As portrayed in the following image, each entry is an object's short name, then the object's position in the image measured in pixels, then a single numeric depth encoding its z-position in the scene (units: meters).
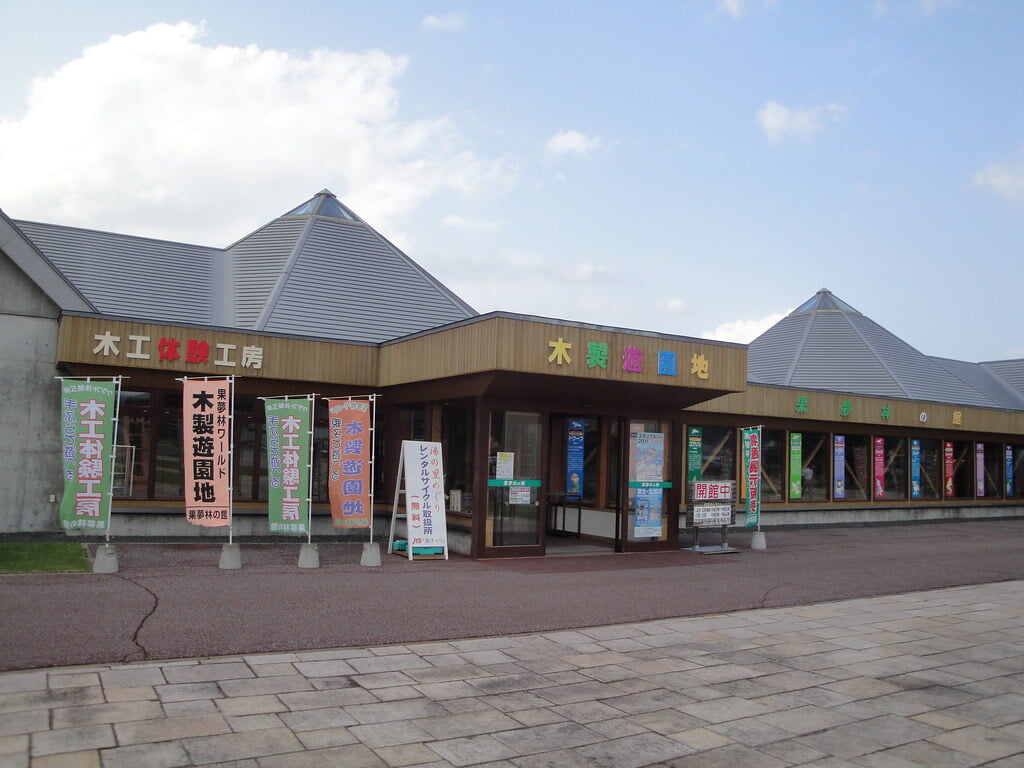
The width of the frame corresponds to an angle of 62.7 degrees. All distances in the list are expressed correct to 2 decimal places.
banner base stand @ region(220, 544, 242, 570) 11.32
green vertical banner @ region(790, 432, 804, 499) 20.55
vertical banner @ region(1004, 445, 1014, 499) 25.66
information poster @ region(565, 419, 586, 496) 16.48
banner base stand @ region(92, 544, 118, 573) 10.54
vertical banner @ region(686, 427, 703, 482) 18.77
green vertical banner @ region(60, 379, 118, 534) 11.30
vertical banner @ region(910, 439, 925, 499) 23.09
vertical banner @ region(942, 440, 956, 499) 23.95
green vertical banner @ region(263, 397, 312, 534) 12.33
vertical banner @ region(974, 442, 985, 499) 24.69
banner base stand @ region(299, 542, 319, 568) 11.80
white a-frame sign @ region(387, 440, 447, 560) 12.70
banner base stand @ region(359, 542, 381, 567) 12.10
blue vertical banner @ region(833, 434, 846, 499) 21.41
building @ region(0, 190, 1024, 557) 13.18
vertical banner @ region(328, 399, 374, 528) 12.67
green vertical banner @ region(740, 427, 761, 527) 16.08
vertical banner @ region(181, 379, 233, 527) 11.84
